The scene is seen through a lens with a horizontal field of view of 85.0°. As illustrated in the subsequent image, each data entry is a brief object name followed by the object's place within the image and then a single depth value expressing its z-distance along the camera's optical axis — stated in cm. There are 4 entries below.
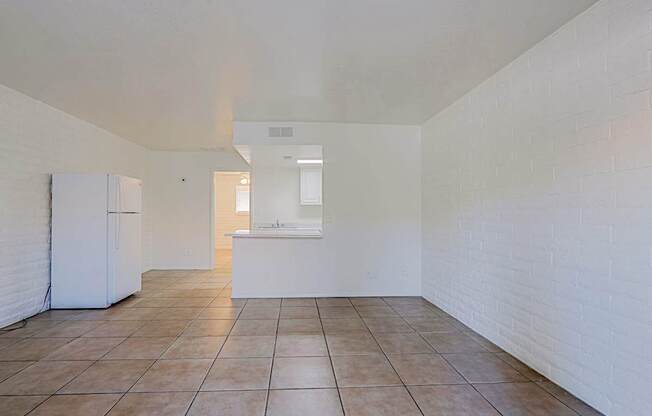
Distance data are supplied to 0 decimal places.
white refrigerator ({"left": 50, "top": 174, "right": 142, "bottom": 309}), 434
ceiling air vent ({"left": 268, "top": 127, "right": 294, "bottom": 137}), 491
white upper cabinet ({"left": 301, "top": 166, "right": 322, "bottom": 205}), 727
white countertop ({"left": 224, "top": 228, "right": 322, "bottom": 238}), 500
